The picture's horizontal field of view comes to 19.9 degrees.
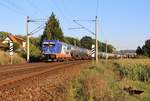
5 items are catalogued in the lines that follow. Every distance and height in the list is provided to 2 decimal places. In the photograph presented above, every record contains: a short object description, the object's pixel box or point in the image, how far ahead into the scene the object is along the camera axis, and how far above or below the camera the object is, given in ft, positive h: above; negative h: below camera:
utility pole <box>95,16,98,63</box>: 166.95 +9.93
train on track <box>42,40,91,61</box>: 197.29 +4.61
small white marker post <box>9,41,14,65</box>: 169.75 +4.15
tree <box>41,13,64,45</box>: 353.10 +24.70
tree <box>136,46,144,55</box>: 493.77 +10.79
